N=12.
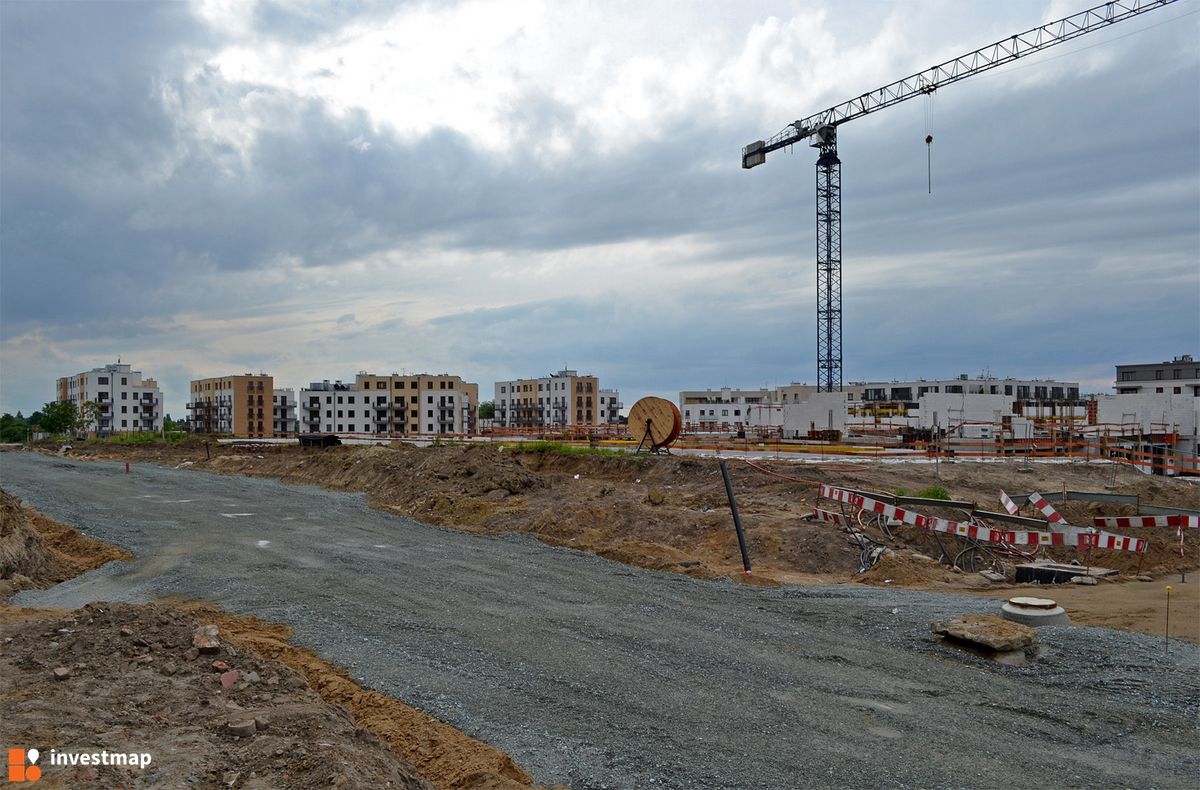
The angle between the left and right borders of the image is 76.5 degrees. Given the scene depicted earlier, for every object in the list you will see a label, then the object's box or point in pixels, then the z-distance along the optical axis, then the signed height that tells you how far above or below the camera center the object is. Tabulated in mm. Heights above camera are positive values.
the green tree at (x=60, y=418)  127062 -1309
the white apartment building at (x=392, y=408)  121250 +187
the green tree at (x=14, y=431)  140375 -3875
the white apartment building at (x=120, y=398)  145500 +2300
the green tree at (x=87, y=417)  131500 -1271
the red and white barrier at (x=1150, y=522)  15328 -2419
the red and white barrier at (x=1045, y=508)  18531 -2485
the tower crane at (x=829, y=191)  81938 +23923
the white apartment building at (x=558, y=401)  136875 +1427
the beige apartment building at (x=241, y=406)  137625 +672
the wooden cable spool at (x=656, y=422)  35312 -627
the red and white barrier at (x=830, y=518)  19181 -2846
